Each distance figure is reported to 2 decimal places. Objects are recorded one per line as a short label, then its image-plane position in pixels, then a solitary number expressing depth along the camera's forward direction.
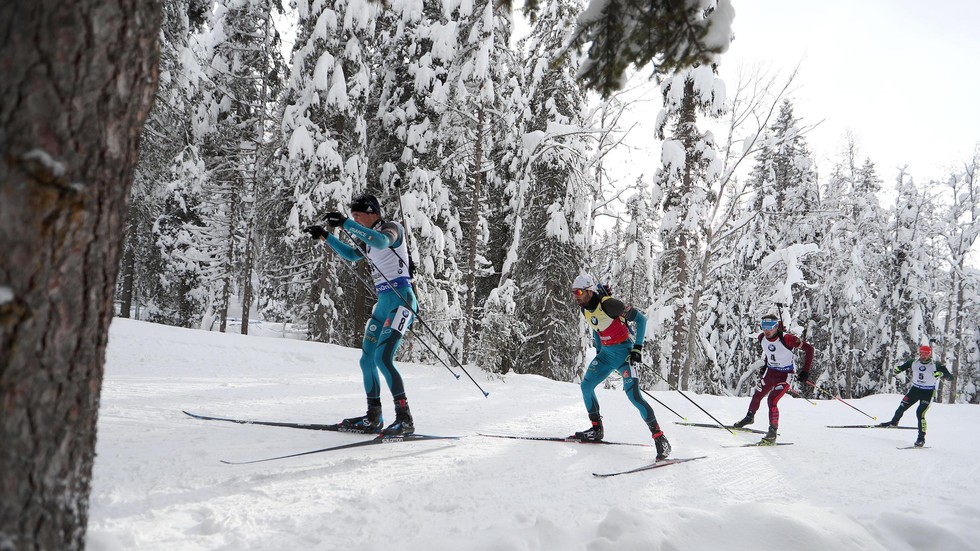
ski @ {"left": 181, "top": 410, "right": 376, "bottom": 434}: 5.59
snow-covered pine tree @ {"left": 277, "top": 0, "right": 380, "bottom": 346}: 14.18
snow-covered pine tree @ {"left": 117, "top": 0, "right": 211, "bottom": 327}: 10.09
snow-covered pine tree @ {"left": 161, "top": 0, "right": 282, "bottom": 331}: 16.75
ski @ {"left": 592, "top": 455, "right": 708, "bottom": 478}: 5.36
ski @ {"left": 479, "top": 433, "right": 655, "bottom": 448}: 6.44
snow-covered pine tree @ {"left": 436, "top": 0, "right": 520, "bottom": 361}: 13.26
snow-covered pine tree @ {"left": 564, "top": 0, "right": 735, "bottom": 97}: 3.40
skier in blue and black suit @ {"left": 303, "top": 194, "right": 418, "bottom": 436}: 5.54
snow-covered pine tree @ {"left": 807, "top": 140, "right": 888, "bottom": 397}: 26.98
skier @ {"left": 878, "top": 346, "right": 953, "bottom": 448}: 11.41
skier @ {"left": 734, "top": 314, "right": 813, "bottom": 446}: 9.33
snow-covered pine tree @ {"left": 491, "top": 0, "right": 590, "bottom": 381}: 15.55
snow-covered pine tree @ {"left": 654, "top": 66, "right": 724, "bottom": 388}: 16.06
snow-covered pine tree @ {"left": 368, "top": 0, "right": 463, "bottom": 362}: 15.03
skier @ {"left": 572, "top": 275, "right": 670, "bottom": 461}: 6.18
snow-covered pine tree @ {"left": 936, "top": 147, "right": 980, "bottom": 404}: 29.22
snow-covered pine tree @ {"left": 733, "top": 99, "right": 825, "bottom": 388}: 25.08
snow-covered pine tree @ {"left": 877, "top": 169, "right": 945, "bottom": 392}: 28.47
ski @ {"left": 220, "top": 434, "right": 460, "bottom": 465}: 4.94
